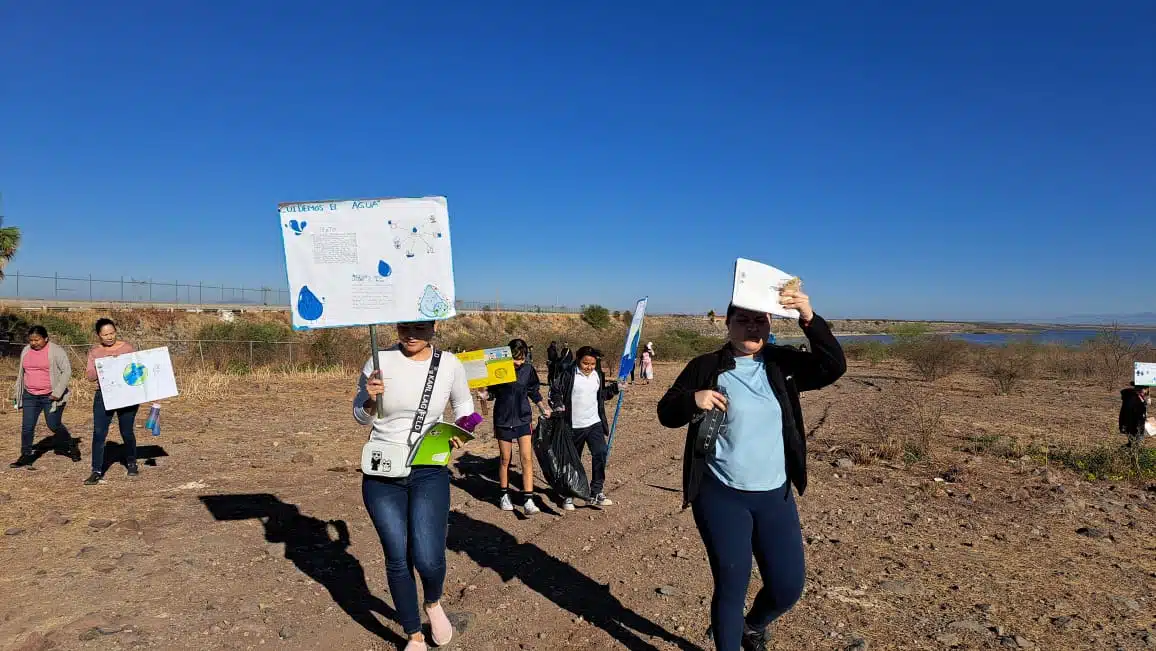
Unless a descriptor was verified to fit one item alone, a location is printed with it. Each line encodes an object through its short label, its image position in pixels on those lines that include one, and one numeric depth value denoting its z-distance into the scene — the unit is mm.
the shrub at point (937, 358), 24453
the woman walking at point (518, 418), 6668
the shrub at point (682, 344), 37219
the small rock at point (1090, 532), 6021
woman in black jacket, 3070
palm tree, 22078
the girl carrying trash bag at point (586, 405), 6746
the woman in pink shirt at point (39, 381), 7980
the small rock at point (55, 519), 5969
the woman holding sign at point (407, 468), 3477
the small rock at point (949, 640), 3965
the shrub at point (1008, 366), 20641
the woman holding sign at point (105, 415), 7379
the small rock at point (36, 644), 3744
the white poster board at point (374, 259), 3467
